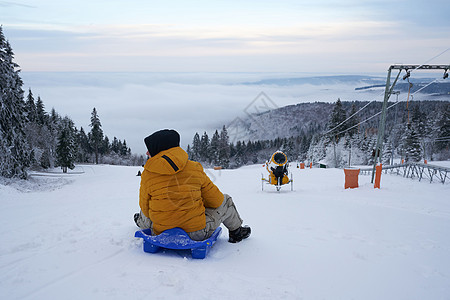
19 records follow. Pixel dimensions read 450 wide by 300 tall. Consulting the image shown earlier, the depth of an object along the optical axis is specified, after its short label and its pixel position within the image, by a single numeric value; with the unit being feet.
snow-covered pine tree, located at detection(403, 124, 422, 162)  177.78
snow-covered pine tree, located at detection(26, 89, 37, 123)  190.47
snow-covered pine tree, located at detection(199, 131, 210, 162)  296.30
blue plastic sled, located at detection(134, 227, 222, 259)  12.44
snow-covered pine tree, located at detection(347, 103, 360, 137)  204.72
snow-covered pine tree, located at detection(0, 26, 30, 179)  85.25
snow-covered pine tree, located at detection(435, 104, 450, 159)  193.27
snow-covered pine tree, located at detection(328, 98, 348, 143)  193.91
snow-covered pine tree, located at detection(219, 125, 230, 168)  239.30
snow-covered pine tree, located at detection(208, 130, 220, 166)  224.37
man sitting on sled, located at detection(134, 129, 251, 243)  11.75
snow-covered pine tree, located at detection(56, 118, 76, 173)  162.81
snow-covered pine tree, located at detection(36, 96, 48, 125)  206.55
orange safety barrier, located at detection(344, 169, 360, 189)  39.58
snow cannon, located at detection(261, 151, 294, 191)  38.78
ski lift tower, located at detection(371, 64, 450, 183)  43.60
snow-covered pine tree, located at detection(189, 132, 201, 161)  322.49
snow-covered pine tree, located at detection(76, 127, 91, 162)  295.95
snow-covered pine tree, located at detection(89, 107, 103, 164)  224.33
